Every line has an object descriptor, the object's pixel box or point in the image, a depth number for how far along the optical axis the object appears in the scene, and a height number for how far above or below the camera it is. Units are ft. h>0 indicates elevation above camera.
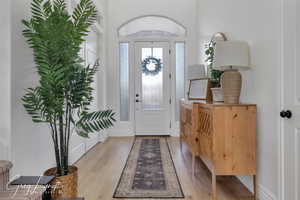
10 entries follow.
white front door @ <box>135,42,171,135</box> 17.12 +0.66
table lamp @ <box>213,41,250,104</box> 7.01 +1.22
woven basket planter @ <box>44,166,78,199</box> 5.24 -2.20
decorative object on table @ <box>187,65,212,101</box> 9.83 +0.74
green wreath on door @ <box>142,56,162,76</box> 17.10 +2.76
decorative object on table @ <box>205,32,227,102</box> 8.65 +1.00
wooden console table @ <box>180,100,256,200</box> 6.73 -1.32
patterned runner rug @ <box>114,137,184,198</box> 7.32 -3.23
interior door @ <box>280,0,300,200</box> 5.24 -0.06
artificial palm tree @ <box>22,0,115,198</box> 5.32 +0.64
